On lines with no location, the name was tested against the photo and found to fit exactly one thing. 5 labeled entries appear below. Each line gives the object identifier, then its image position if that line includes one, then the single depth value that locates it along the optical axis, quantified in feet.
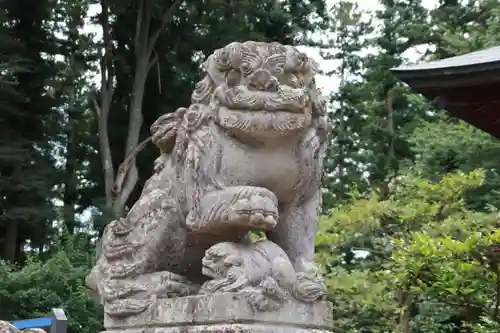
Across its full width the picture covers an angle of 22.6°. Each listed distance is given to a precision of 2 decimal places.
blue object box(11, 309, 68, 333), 31.94
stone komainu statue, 14.29
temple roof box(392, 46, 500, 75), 29.33
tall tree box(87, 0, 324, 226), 78.05
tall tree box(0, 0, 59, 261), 70.35
